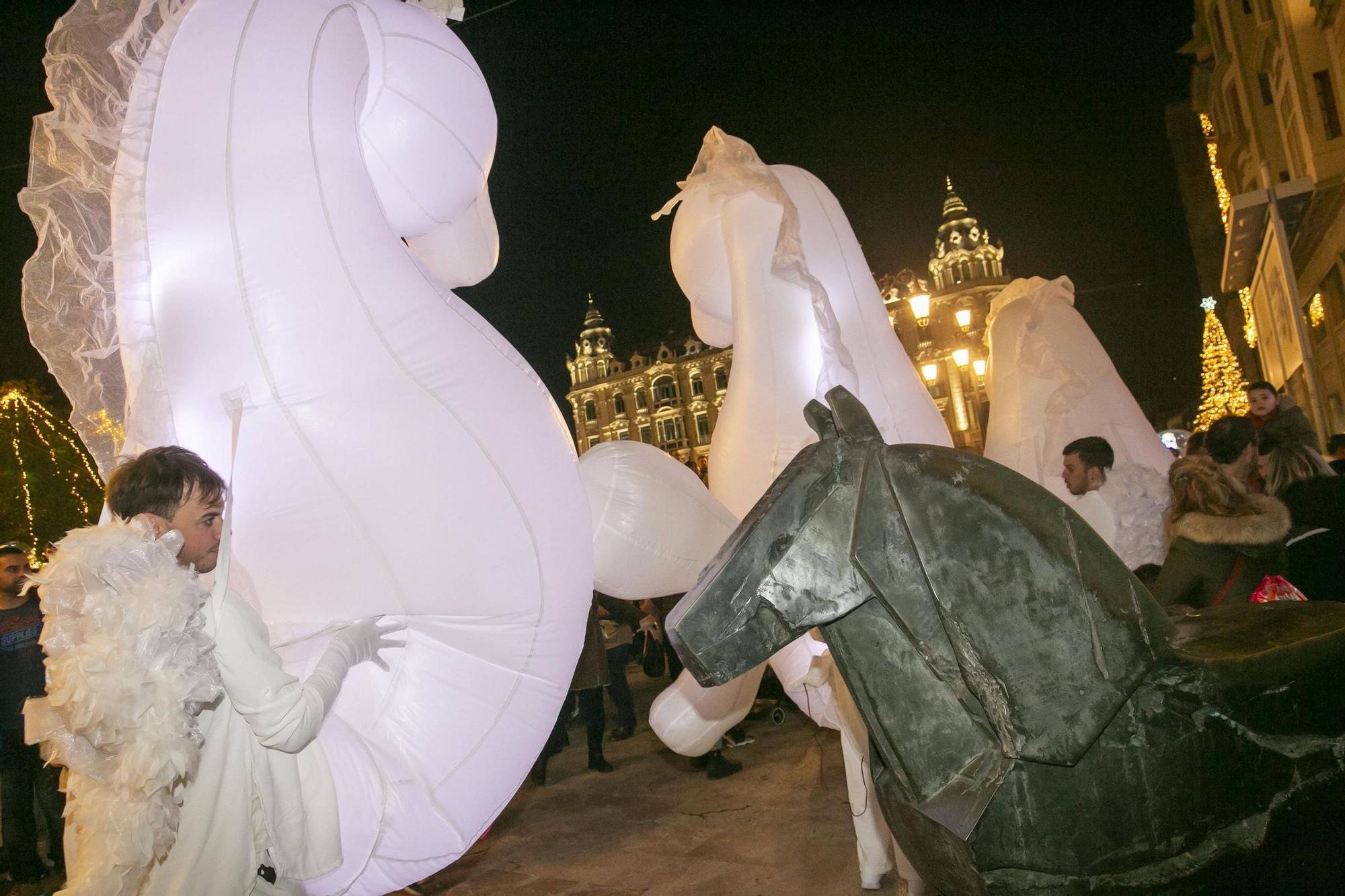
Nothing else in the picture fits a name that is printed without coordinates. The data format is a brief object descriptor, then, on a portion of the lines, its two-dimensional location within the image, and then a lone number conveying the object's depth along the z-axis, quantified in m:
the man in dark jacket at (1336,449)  6.28
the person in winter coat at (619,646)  7.07
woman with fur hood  2.57
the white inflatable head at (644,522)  2.55
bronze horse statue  1.41
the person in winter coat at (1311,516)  3.17
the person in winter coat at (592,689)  5.99
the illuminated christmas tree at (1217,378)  18.39
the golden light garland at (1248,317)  25.71
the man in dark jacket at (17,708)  4.93
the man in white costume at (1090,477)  3.89
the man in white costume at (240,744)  1.71
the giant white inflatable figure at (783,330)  3.28
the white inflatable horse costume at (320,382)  1.96
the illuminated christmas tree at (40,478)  13.96
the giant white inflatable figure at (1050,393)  5.09
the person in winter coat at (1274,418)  5.16
